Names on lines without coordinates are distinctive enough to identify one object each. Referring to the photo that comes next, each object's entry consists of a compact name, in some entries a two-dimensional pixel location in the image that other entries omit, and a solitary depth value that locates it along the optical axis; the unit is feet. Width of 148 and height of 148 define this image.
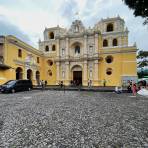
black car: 69.20
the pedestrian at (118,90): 71.96
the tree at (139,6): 19.76
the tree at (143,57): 90.08
